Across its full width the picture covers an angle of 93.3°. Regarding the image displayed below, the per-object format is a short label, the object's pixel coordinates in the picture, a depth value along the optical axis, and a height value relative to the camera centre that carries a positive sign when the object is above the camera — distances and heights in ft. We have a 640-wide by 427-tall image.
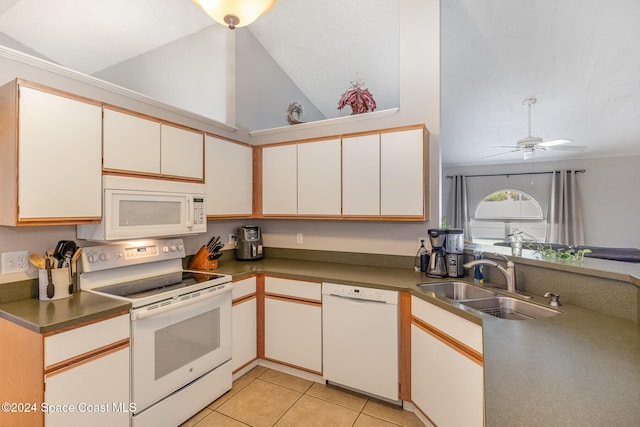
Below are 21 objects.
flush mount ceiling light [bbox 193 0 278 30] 5.15 +3.62
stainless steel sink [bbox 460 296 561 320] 5.33 -1.76
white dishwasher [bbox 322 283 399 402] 6.68 -2.85
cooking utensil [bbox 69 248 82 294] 5.85 -1.00
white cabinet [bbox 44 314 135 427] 4.41 -2.50
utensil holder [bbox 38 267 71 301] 5.49 -1.22
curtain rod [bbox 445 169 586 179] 19.19 +2.91
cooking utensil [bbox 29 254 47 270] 5.45 -0.80
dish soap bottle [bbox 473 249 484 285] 6.81 -1.30
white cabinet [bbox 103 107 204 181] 6.19 +1.60
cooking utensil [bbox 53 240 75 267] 5.73 -0.65
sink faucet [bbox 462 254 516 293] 6.14 -1.14
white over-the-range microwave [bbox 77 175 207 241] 6.00 +0.15
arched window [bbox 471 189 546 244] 21.03 -0.12
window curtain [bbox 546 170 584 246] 19.22 +0.32
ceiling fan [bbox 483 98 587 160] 12.78 +3.16
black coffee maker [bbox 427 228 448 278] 7.38 -0.97
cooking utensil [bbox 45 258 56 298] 5.43 -1.16
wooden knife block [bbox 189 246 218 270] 8.27 -1.25
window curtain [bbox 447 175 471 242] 22.58 +0.79
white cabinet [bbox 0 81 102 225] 4.96 +1.05
